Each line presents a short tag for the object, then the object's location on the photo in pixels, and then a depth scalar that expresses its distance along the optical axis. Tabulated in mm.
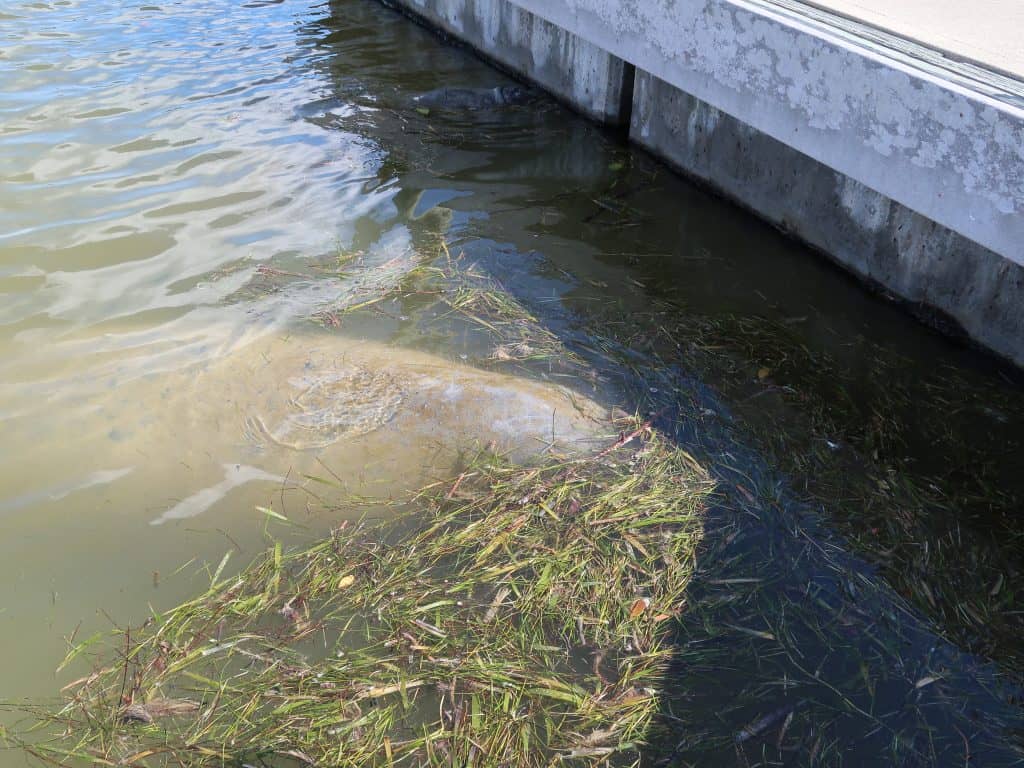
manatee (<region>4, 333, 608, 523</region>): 3262
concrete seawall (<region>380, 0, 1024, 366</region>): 3006
